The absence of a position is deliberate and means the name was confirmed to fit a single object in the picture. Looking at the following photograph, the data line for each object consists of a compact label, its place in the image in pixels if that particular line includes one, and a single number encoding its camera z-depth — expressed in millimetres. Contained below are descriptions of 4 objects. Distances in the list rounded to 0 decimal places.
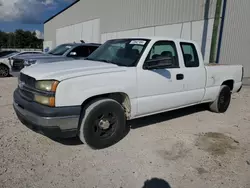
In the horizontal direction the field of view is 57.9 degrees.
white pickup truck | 3123
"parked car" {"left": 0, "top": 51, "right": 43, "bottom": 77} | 12023
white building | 11977
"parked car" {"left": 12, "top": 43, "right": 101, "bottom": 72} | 7785
